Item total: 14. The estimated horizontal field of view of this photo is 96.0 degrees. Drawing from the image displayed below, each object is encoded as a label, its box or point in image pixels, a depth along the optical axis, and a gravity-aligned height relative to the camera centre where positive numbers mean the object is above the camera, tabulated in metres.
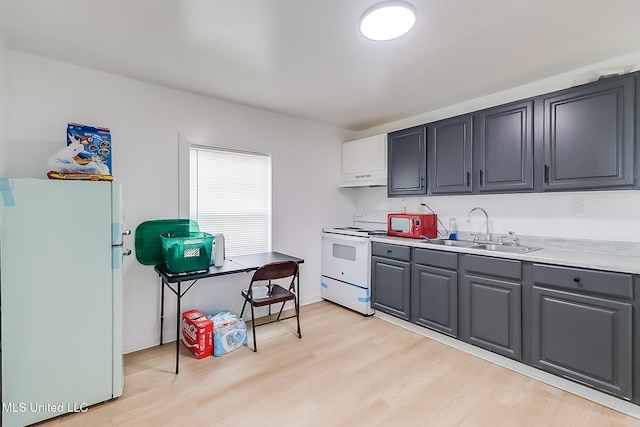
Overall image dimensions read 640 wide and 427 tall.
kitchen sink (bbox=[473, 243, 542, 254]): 2.52 -0.31
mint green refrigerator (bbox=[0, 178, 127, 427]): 1.64 -0.51
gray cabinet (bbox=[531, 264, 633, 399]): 1.81 -0.76
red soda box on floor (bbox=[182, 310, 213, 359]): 2.49 -1.07
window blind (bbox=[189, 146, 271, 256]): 3.01 +0.19
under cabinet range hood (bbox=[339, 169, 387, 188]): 3.69 +0.46
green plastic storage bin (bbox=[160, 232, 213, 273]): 2.33 -0.32
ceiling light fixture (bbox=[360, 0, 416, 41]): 1.62 +1.15
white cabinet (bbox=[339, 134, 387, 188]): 3.68 +0.70
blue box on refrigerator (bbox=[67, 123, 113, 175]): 2.28 +0.61
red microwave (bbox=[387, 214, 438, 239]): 3.22 -0.13
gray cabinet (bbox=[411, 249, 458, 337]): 2.65 -0.74
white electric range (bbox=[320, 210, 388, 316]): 3.41 -0.62
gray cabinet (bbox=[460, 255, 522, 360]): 2.26 -0.75
